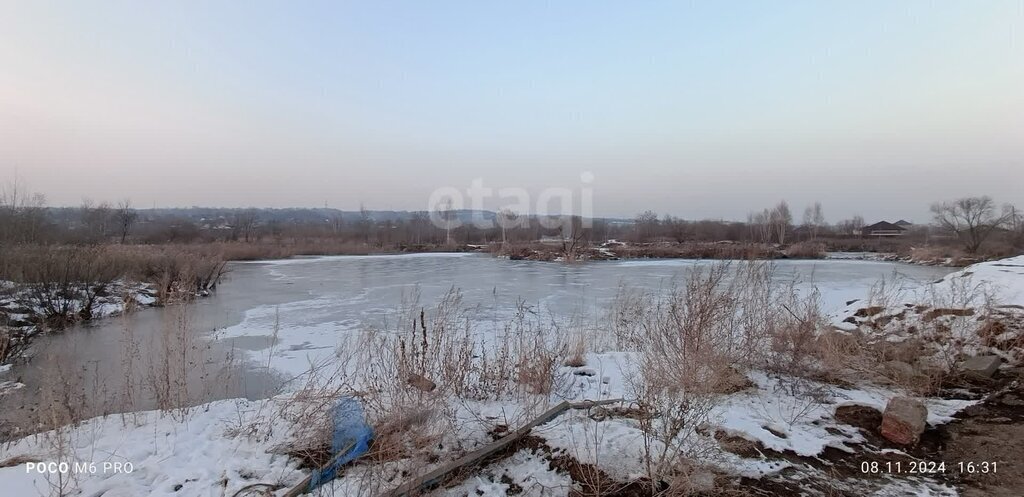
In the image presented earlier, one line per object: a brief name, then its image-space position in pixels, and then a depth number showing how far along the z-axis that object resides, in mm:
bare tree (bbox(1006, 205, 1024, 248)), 35691
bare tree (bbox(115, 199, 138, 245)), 38844
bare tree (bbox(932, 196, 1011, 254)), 38066
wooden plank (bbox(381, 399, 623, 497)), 2631
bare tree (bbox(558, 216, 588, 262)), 35344
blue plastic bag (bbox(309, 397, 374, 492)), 2828
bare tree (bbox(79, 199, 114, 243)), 34403
